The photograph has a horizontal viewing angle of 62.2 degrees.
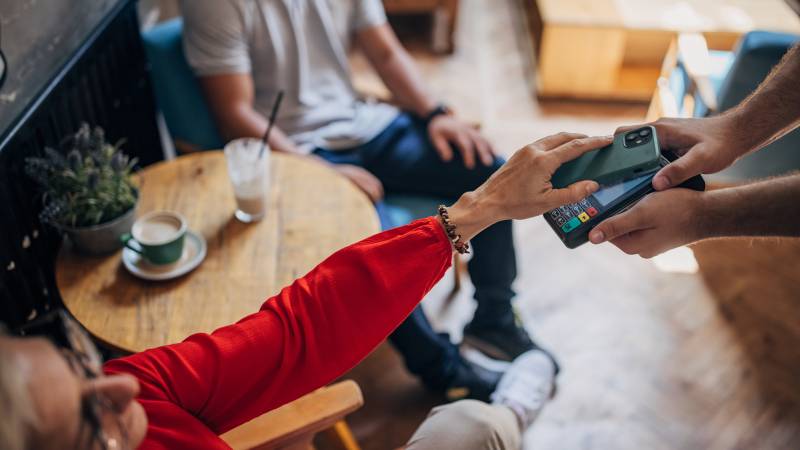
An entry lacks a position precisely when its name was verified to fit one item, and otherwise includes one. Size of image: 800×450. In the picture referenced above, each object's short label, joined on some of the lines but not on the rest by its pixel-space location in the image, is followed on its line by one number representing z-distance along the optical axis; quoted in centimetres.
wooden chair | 101
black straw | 132
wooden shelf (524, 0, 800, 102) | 262
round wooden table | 114
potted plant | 117
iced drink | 130
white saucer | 120
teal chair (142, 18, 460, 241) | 161
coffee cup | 118
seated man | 155
